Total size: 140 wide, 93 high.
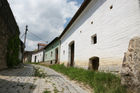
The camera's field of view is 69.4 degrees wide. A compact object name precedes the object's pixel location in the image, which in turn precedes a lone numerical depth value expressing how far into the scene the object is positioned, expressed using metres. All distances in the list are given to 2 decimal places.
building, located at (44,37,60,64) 15.20
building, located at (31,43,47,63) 23.59
